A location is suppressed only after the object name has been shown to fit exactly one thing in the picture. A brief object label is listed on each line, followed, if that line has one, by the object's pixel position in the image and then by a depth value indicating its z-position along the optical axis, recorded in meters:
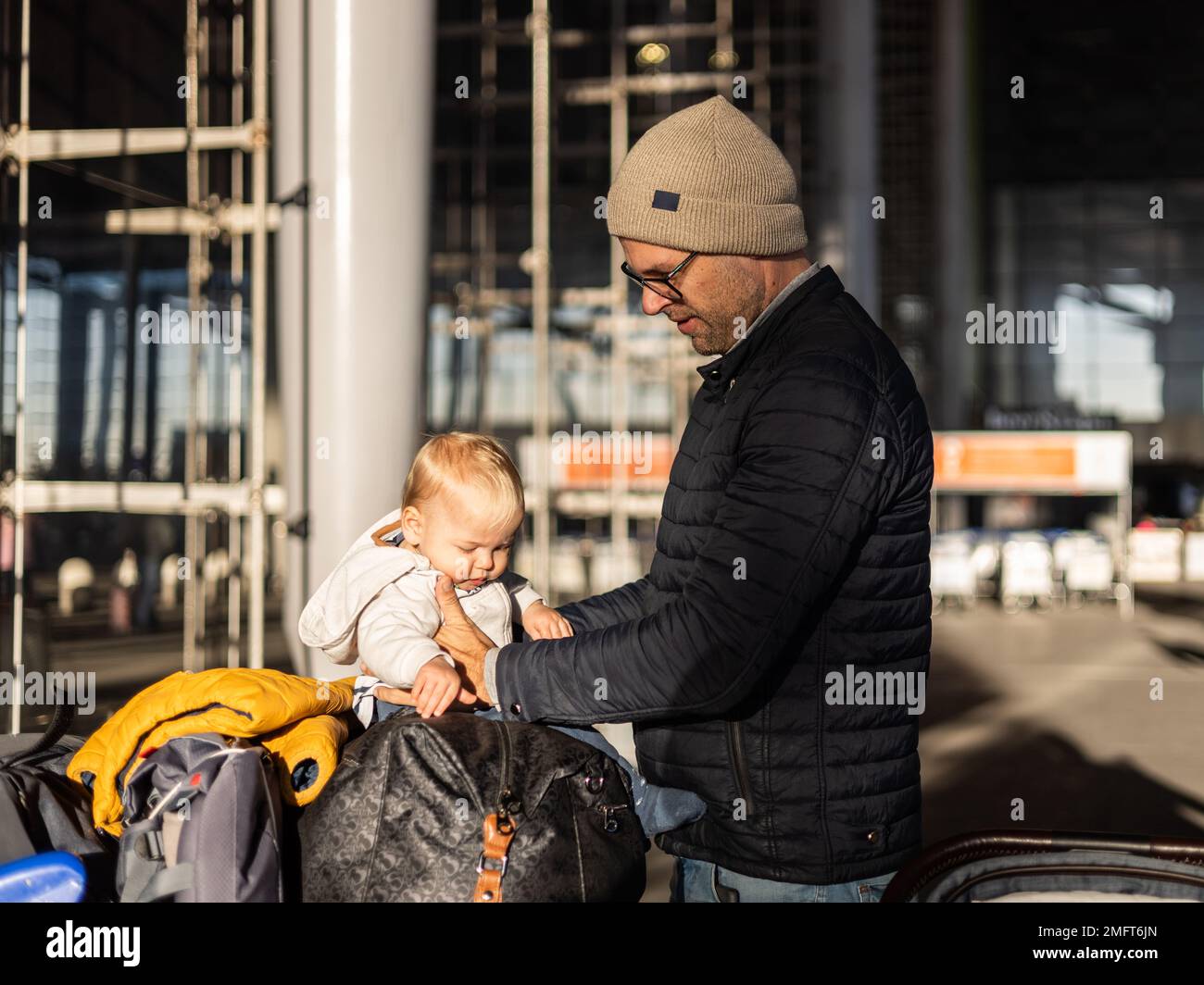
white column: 4.60
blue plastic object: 1.88
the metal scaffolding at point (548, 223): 9.55
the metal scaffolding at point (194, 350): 5.46
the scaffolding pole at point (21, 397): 6.09
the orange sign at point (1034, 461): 20.66
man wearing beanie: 1.96
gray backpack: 1.91
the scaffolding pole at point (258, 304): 5.25
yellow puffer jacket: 2.06
